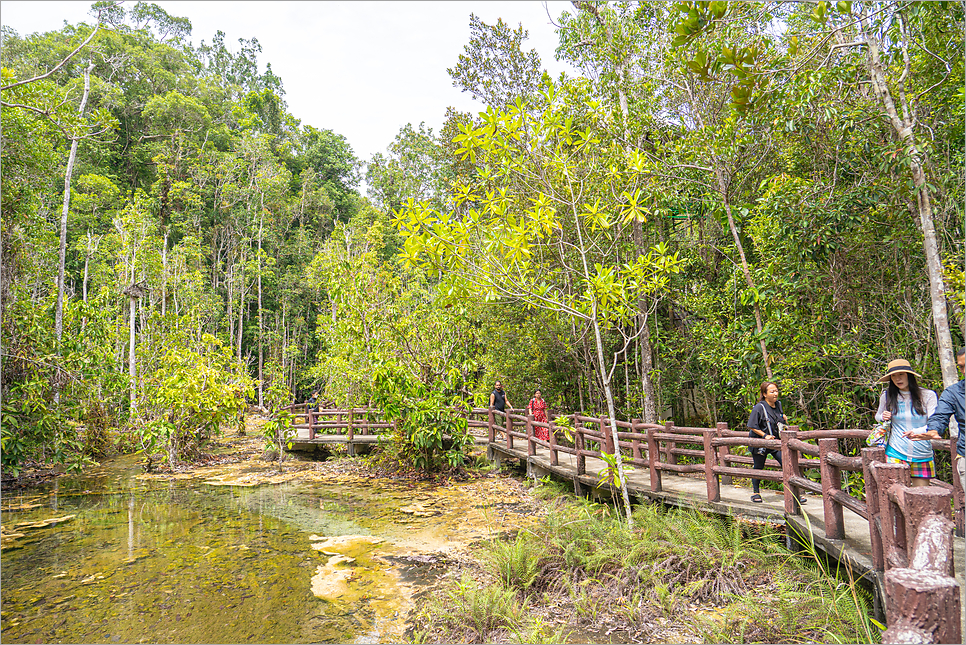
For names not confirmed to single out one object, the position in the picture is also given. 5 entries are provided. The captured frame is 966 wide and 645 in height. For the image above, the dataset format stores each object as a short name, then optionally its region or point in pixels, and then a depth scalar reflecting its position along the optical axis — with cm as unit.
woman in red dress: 1049
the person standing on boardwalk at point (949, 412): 343
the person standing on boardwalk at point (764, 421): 536
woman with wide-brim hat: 367
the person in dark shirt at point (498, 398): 1124
